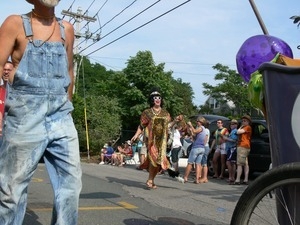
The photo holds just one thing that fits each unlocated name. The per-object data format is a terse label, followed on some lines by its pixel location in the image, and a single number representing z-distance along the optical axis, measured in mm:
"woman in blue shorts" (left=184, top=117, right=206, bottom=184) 10789
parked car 11531
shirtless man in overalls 2943
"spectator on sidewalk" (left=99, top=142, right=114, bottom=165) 21516
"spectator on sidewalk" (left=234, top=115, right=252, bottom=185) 10711
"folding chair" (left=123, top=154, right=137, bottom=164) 20812
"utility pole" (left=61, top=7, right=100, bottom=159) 32594
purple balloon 3996
